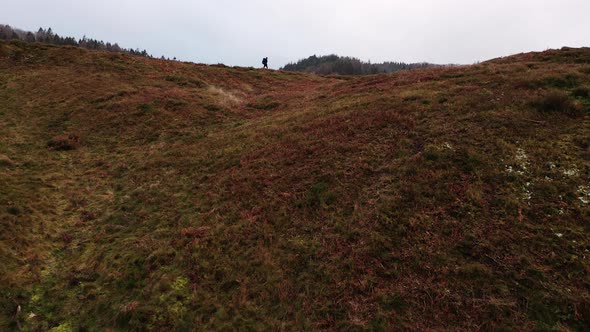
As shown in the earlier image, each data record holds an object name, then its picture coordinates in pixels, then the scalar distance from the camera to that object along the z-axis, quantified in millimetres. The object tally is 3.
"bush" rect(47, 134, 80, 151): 21609
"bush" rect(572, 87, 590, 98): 16438
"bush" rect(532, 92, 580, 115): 14992
